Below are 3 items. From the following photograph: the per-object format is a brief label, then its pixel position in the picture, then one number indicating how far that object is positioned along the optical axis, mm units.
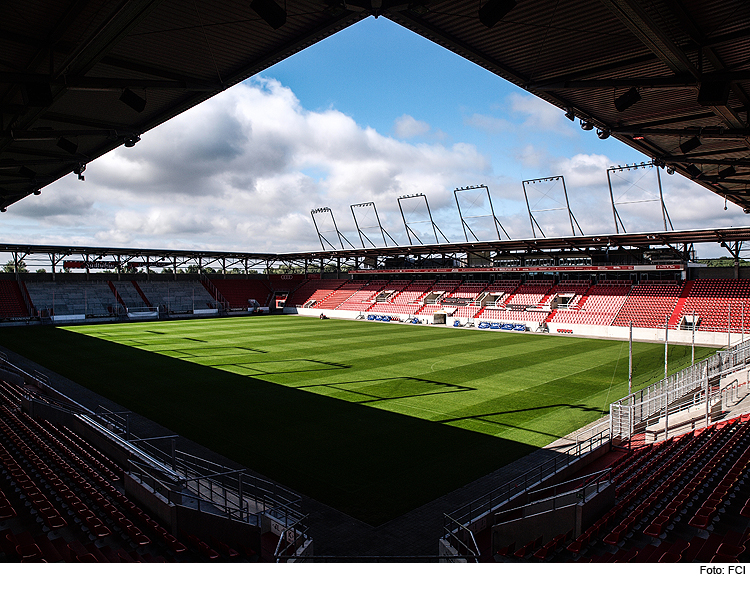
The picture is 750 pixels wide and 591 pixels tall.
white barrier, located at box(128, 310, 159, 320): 57156
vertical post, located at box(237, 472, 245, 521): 9617
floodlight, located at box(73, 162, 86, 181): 14581
